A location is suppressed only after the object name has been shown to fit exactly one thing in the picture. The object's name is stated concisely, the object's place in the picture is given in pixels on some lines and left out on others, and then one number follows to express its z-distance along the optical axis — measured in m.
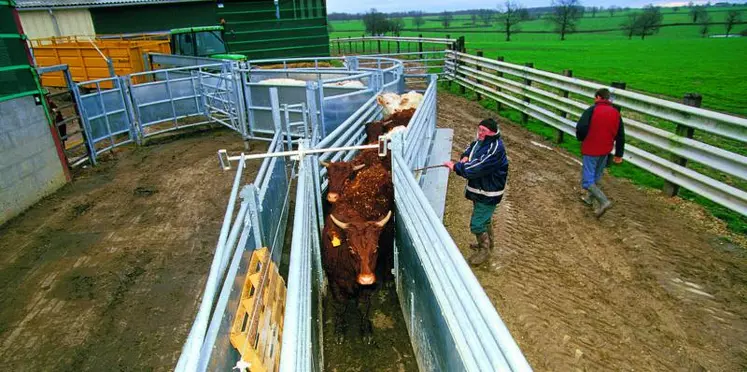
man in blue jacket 4.65
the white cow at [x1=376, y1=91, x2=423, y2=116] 9.16
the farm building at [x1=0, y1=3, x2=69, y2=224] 6.87
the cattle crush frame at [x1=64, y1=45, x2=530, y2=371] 1.98
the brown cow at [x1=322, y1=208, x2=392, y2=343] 4.45
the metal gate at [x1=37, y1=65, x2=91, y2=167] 8.22
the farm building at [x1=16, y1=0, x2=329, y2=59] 21.03
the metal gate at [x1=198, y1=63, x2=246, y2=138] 10.02
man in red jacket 5.88
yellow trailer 16.33
